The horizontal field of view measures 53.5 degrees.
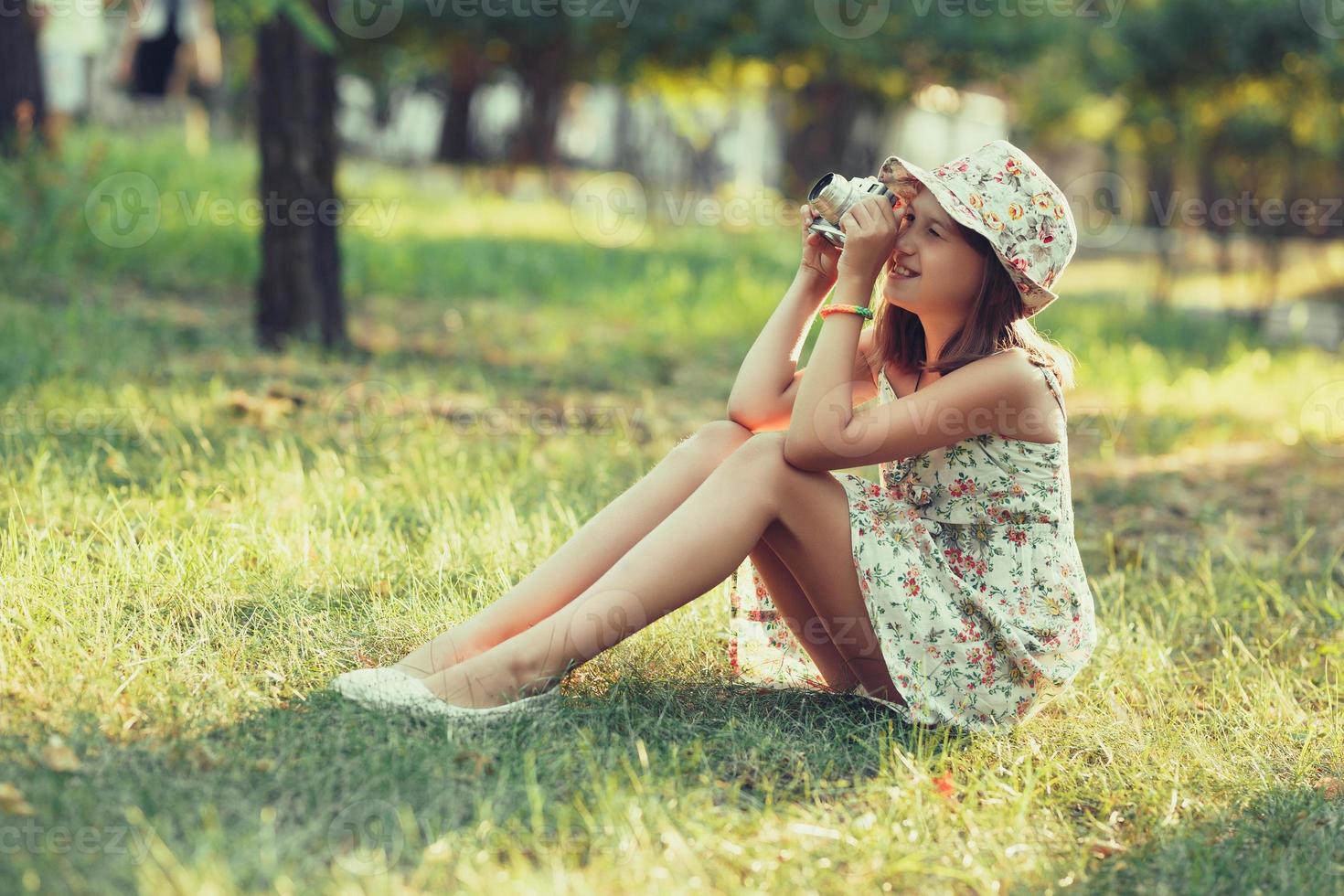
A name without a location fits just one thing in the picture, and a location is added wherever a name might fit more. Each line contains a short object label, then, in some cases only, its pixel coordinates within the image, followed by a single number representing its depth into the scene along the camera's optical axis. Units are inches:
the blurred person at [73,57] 741.3
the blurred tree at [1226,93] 374.0
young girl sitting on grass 92.9
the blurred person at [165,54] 828.6
